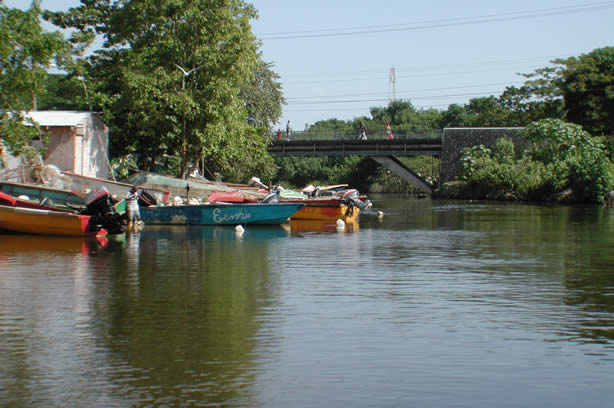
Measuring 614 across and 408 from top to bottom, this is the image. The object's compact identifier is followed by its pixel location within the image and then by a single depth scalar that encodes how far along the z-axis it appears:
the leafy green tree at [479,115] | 85.12
